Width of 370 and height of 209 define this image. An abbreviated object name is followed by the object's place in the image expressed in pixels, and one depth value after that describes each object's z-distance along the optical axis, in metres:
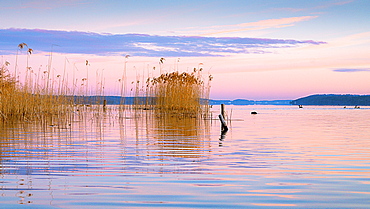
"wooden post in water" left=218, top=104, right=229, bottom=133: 14.01
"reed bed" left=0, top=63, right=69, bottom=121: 16.91
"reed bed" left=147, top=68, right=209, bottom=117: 22.69
